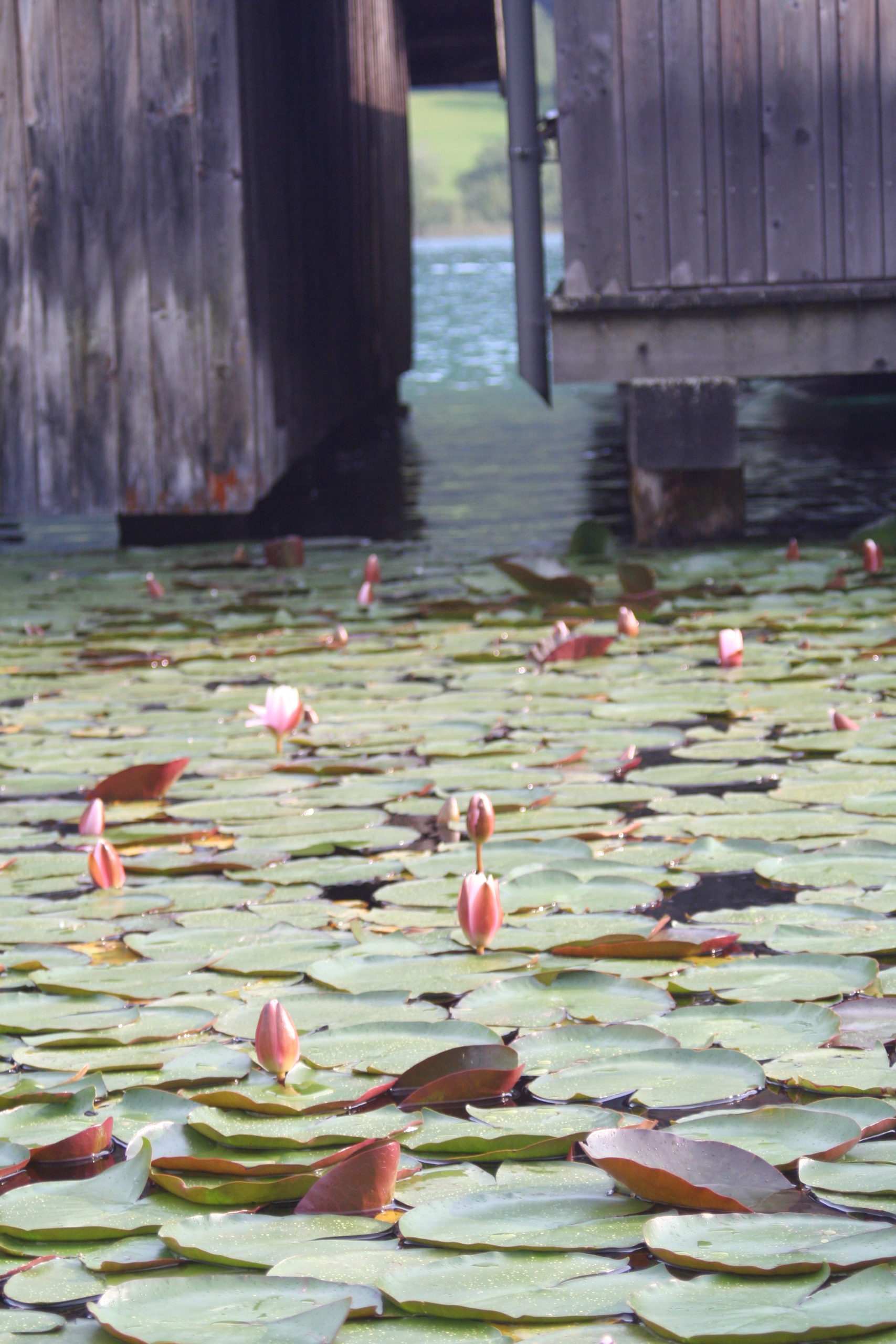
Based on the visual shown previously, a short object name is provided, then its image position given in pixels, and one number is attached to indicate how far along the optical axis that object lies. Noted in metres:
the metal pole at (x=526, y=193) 12.87
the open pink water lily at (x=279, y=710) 6.87
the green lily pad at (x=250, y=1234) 5.59
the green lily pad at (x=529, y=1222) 5.59
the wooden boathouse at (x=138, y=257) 12.88
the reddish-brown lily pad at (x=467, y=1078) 5.84
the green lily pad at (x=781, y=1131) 5.70
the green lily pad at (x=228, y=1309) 5.48
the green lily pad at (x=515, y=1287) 5.51
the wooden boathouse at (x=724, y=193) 11.87
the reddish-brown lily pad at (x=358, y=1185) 5.65
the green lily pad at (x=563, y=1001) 6.00
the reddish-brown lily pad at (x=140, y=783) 6.77
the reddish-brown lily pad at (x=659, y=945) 6.13
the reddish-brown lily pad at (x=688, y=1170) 5.63
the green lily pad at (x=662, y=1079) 5.82
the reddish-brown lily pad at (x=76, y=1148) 5.76
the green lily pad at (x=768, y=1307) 5.46
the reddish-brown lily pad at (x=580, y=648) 8.39
